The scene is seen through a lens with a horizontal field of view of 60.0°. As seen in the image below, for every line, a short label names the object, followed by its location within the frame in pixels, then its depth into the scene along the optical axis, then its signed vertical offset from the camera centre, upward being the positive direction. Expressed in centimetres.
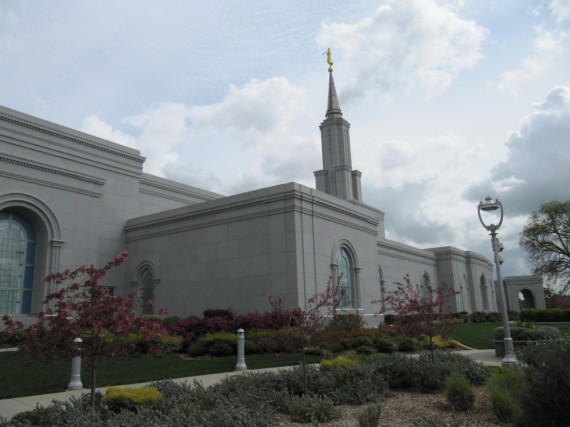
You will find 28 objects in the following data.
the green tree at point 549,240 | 4363 +628
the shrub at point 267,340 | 1565 -56
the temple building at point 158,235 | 2075 +409
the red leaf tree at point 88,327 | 699 +4
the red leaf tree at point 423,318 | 1134 -5
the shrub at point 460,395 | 780 -126
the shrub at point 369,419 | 634 -128
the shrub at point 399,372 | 972 -108
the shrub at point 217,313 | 2023 +43
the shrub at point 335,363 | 1060 -95
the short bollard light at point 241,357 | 1279 -87
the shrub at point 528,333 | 1455 -63
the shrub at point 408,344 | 1727 -95
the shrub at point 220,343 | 1591 -62
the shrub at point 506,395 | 681 -116
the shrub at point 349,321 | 1984 -11
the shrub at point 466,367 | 994 -107
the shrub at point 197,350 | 1614 -80
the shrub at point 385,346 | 1666 -95
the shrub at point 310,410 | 744 -135
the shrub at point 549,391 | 529 -86
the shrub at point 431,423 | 573 -125
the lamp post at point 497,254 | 1255 +159
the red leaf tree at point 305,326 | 923 -11
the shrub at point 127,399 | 768 -110
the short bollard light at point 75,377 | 1025 -97
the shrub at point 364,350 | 1603 -101
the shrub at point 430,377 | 935 -115
